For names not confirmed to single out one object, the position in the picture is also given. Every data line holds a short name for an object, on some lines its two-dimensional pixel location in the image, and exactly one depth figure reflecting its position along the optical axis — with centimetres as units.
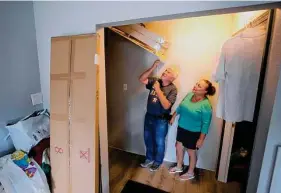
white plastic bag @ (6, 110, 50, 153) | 153
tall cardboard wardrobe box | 139
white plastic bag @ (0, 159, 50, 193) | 128
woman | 200
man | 217
